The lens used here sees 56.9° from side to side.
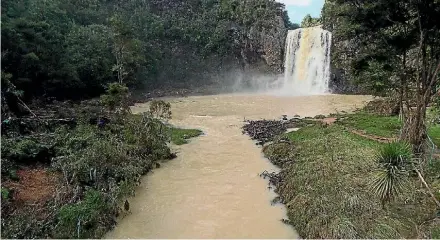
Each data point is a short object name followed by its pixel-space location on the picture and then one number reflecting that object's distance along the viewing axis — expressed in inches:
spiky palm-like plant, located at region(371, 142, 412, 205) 339.3
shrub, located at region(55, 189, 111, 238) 340.8
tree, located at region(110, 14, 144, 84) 1043.2
